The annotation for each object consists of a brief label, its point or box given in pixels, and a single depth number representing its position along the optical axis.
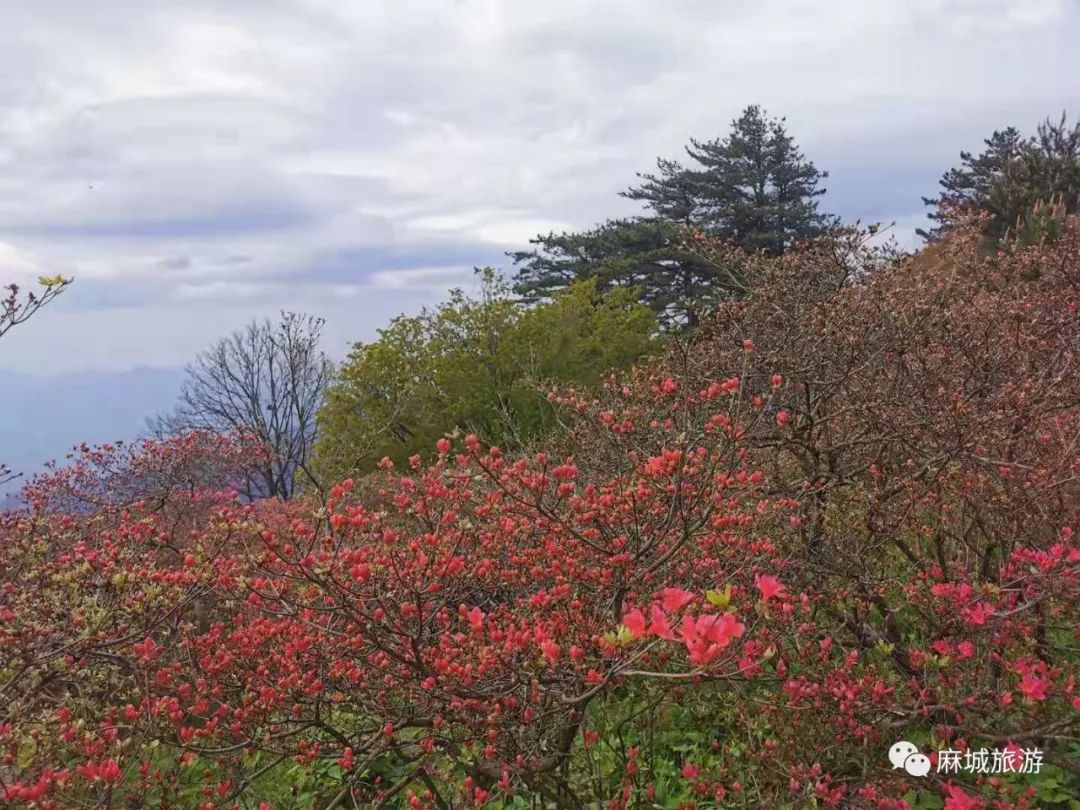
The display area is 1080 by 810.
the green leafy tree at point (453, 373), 16.42
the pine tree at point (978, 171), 30.41
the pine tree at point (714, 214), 27.69
